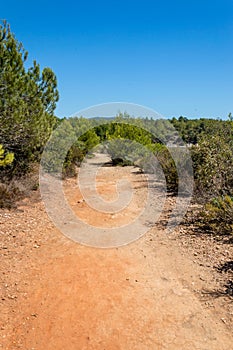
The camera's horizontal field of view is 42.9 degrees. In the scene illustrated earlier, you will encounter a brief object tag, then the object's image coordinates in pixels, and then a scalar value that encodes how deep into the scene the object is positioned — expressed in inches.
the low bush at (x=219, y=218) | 214.7
